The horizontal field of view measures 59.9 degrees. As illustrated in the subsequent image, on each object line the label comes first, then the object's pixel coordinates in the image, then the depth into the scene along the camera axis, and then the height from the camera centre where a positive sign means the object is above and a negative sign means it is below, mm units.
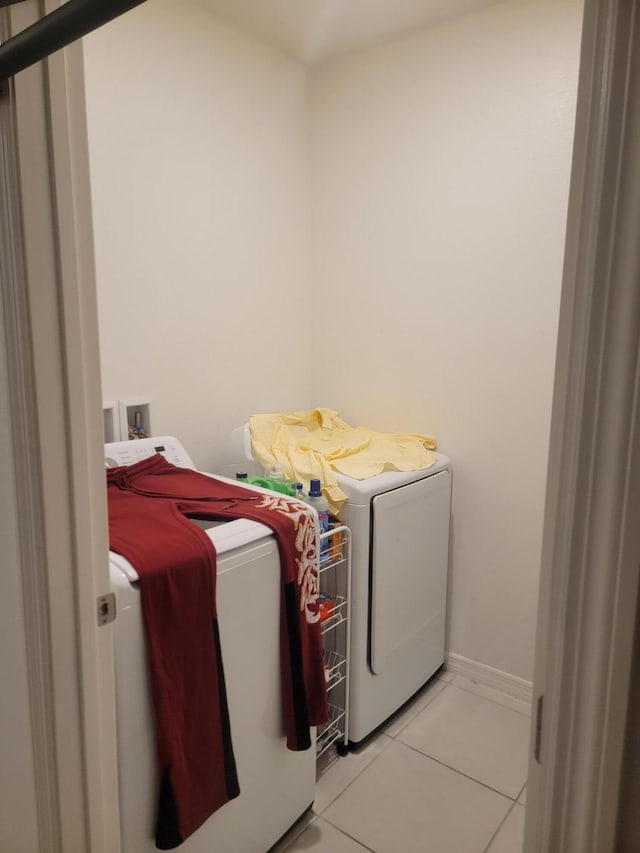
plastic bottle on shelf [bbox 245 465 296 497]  1906 -478
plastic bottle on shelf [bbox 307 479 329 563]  1817 -530
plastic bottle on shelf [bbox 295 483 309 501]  1876 -506
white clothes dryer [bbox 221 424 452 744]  1906 -873
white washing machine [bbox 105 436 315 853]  1149 -864
